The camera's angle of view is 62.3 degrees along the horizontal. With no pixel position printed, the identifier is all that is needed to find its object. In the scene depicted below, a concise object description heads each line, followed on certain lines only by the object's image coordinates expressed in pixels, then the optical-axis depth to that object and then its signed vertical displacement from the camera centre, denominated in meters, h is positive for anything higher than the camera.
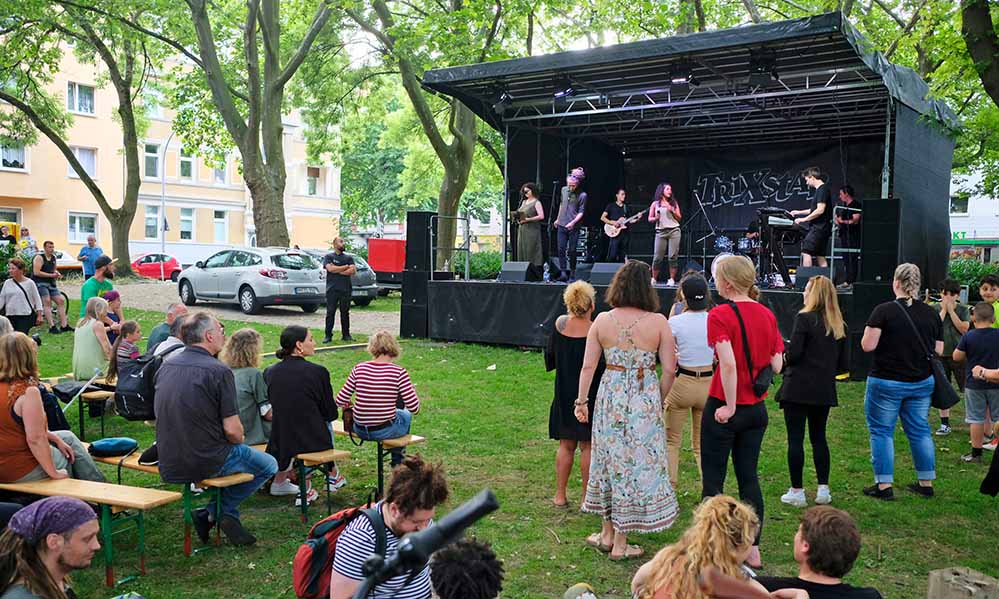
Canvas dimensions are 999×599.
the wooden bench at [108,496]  4.27 -1.28
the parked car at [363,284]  18.78 -0.58
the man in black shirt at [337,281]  12.76 -0.35
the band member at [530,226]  14.05 +0.62
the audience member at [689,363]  5.57 -0.68
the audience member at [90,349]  7.63 -0.89
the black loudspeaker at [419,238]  13.95 +0.37
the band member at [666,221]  14.12 +0.75
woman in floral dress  4.57 -0.80
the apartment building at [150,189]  35.00 +3.16
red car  32.09 -0.44
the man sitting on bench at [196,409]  4.64 -0.87
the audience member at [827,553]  2.78 -0.97
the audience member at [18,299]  11.68 -0.66
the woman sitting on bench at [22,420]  4.30 -0.87
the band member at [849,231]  12.74 +0.59
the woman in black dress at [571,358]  5.21 -0.61
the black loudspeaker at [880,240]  10.25 +0.36
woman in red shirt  4.48 -0.64
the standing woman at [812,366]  5.46 -0.65
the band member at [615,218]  15.27 +0.85
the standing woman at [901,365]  5.66 -0.66
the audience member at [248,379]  5.59 -0.83
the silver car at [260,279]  16.55 -0.46
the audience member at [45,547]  2.67 -0.98
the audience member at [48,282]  13.66 -0.49
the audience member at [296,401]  5.28 -0.92
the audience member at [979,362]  6.49 -0.72
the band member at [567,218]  14.70 +0.80
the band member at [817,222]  11.88 +0.67
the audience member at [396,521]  2.75 -0.88
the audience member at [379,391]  5.62 -0.91
